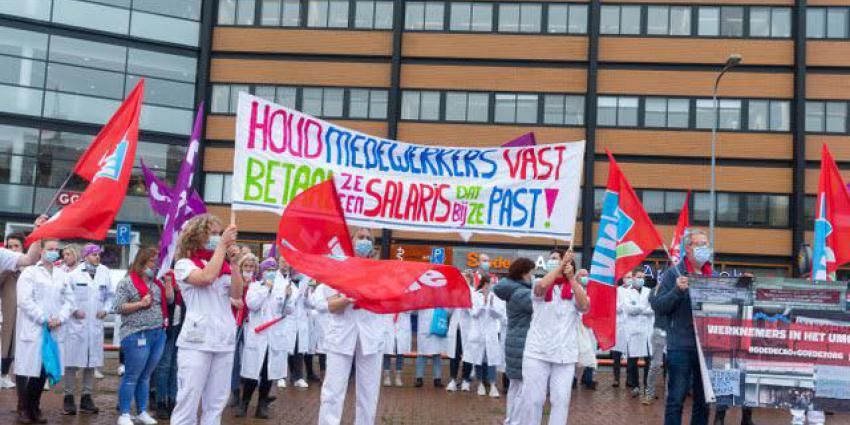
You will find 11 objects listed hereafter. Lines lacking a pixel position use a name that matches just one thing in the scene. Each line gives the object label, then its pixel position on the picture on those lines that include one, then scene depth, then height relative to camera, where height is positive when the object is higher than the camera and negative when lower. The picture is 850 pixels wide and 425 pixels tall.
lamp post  28.69 +5.70
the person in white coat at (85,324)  10.91 -1.17
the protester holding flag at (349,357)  7.25 -0.87
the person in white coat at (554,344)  7.91 -0.72
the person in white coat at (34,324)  9.66 -1.00
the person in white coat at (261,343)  11.19 -1.27
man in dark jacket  8.11 -0.58
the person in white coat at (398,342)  15.00 -1.58
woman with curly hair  6.81 -0.61
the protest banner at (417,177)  7.79 +0.73
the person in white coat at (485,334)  14.80 -1.24
